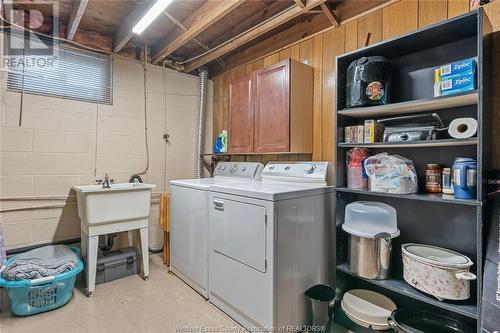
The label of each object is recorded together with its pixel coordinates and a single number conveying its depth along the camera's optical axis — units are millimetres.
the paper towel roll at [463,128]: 1356
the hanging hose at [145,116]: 3150
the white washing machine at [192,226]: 2211
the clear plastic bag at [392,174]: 1596
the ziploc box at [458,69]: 1328
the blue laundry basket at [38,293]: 1896
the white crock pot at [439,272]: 1357
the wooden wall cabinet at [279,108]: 2260
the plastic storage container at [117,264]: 2455
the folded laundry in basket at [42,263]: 1923
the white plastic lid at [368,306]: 1606
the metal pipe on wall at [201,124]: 3404
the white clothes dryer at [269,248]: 1621
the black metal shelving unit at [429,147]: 1321
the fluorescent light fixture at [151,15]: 1948
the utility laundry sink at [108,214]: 2260
